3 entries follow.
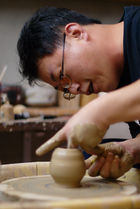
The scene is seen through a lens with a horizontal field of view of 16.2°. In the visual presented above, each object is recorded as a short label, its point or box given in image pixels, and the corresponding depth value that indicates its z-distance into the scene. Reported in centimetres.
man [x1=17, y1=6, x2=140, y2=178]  105
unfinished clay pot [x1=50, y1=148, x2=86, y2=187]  93
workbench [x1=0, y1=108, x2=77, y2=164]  204
